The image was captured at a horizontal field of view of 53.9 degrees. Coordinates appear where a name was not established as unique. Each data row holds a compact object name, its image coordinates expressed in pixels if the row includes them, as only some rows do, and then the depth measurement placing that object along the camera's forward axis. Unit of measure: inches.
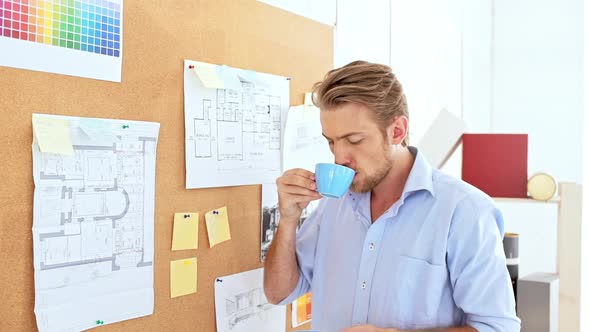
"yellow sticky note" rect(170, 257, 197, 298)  51.4
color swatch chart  39.6
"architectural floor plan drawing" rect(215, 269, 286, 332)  56.6
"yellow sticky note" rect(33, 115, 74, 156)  40.7
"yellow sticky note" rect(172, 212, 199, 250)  51.4
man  50.4
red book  84.4
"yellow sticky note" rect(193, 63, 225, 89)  52.4
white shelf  80.3
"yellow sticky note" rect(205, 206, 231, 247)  54.8
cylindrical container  80.0
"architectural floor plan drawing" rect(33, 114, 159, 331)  41.8
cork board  40.2
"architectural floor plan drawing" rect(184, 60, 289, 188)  52.4
